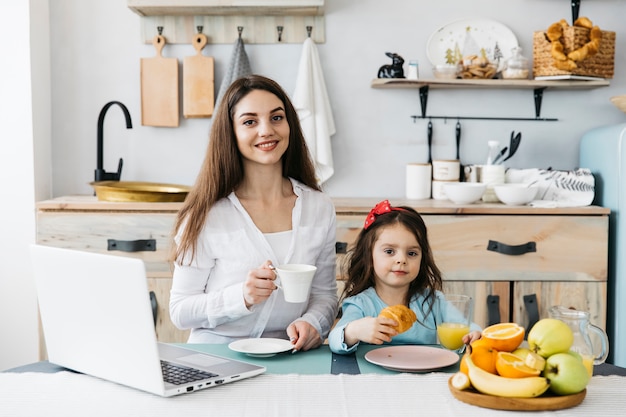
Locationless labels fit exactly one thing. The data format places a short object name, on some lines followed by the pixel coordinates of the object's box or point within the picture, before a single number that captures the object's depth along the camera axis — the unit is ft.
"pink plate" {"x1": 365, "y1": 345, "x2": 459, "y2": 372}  4.54
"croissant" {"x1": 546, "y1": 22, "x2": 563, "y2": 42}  9.97
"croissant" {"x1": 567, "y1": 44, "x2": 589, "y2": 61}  9.81
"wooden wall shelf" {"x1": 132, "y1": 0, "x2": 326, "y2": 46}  10.58
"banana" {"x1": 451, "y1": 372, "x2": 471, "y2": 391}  3.96
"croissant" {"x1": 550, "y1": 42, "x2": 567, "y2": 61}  9.86
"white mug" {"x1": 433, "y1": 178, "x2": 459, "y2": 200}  10.26
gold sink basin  9.25
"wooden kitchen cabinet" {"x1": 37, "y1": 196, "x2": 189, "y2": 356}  9.20
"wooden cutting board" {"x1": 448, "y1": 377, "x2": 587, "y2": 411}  3.81
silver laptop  3.92
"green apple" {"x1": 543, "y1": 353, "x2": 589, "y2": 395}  3.84
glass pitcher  4.15
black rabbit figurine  10.19
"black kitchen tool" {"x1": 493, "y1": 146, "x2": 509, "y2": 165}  10.36
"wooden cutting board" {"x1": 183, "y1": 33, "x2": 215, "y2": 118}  10.54
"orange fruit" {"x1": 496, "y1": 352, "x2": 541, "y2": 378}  3.88
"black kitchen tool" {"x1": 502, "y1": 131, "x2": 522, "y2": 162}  10.33
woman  6.08
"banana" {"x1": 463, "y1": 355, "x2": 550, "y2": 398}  3.82
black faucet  10.25
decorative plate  10.61
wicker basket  9.90
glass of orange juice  4.57
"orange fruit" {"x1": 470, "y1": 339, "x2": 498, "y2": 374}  4.02
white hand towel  10.30
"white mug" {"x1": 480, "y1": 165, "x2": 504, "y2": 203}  9.98
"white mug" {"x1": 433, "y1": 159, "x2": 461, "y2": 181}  10.33
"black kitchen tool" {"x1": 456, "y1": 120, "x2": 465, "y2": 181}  10.70
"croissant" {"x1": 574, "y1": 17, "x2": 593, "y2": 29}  9.95
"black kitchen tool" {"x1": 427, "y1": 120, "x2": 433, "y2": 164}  10.71
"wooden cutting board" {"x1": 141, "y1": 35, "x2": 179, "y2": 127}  10.60
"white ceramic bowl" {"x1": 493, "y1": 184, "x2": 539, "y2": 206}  9.57
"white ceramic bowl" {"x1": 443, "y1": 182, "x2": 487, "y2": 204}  9.61
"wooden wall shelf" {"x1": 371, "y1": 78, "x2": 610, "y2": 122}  10.12
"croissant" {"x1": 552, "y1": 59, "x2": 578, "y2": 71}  9.85
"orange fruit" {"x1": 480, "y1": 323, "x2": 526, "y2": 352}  4.07
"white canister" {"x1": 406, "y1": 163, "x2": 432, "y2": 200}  10.37
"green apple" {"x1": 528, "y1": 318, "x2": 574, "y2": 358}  3.91
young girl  5.94
